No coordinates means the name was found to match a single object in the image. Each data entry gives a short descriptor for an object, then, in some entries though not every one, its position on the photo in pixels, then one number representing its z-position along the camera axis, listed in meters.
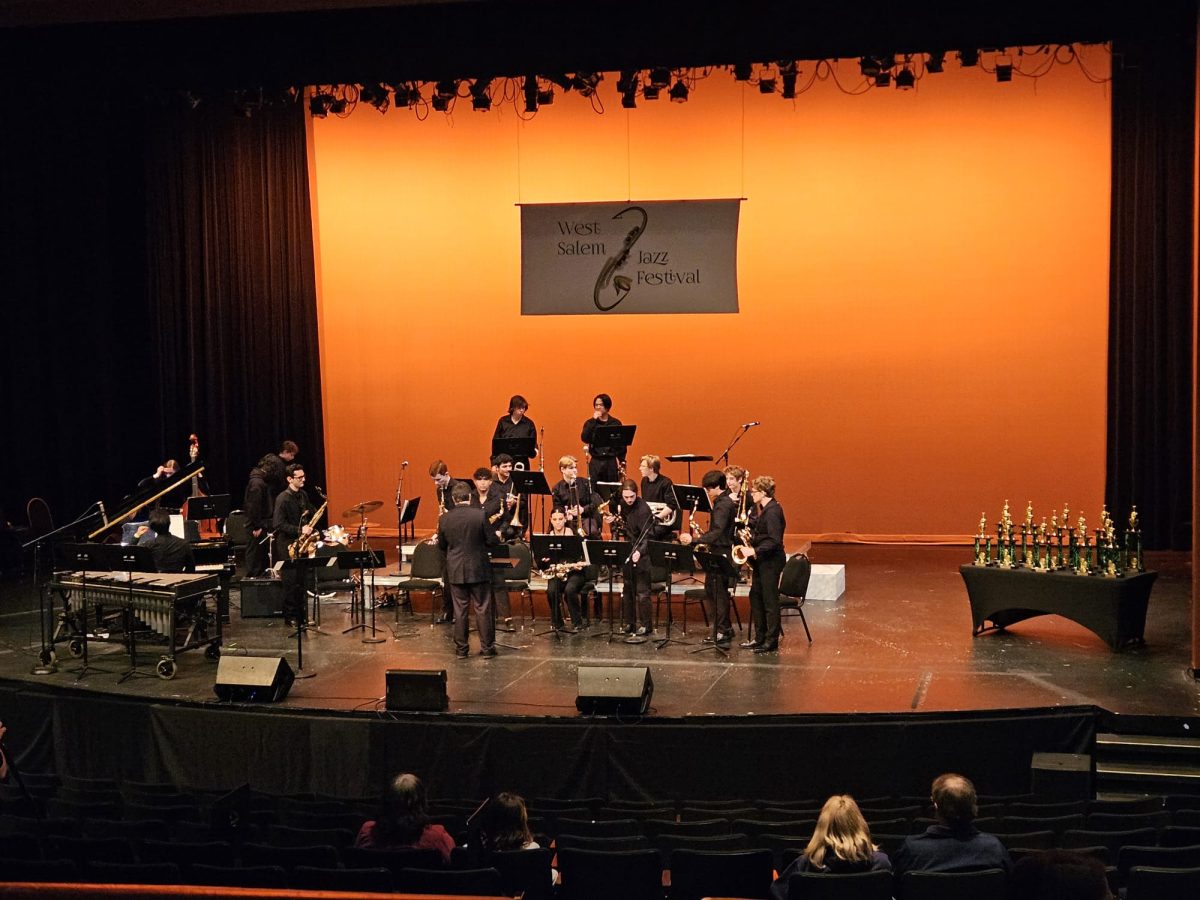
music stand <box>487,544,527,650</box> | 11.49
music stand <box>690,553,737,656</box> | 10.66
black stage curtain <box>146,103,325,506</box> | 16.64
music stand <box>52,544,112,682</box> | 10.45
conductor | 10.39
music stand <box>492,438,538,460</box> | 12.38
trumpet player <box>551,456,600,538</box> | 11.84
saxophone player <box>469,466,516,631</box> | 11.34
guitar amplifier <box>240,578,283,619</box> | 12.63
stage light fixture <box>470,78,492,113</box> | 12.20
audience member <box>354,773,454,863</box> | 6.05
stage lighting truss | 11.54
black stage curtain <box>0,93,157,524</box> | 15.48
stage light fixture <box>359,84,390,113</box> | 12.65
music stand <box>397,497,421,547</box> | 12.25
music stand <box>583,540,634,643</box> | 10.71
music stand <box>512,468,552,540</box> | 11.80
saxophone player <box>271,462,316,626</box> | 11.88
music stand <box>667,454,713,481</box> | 12.52
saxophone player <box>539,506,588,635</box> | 11.53
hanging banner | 14.91
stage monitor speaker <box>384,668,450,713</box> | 9.12
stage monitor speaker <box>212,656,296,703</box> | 9.46
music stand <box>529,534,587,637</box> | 10.70
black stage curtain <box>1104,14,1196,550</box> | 14.23
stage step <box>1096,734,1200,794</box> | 8.55
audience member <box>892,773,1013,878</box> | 5.48
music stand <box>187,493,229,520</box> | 12.89
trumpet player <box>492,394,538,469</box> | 13.40
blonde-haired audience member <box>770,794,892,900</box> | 5.27
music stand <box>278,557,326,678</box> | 10.41
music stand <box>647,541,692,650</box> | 10.48
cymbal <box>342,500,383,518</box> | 11.68
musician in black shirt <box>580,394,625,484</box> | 13.09
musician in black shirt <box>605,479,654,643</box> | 11.12
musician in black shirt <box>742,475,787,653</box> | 10.53
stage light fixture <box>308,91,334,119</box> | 13.20
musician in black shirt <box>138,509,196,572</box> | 11.38
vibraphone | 10.46
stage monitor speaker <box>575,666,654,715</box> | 8.88
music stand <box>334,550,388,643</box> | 11.16
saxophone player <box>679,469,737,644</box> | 10.79
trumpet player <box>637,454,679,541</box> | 11.30
